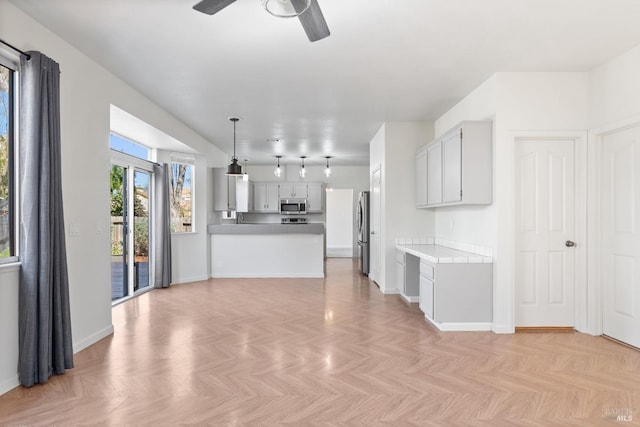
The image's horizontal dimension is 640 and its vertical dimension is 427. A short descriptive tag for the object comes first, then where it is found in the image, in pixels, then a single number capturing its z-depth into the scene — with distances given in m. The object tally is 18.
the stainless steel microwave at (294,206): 9.89
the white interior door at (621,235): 3.46
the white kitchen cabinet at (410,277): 5.30
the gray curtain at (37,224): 2.66
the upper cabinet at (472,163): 4.05
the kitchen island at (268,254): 7.49
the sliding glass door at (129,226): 5.48
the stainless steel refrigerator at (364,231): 7.68
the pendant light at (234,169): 5.72
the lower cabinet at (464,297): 4.01
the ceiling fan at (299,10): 1.99
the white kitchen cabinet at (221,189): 7.70
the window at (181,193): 6.83
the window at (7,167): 2.70
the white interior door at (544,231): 3.97
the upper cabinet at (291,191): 9.91
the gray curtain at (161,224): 6.31
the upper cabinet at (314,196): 9.91
